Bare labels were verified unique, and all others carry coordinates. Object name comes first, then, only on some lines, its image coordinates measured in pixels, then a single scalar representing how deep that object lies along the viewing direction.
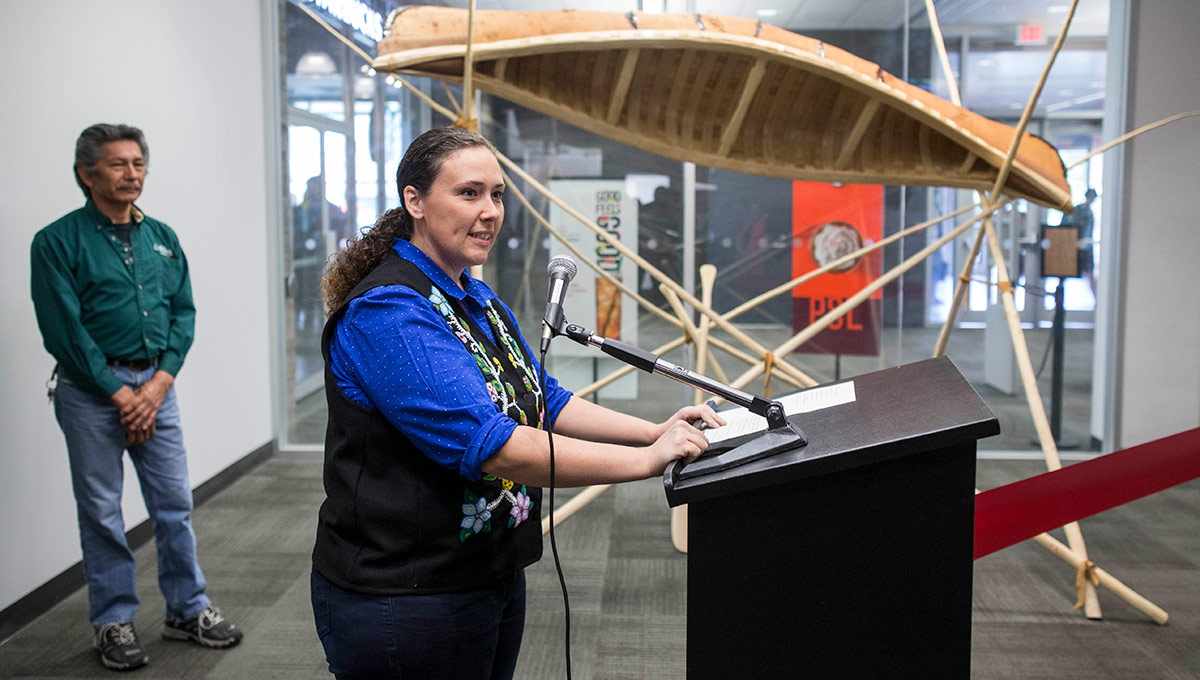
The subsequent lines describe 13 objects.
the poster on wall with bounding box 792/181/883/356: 4.46
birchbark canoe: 2.44
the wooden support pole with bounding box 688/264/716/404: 3.35
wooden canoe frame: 2.68
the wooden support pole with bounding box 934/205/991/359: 3.01
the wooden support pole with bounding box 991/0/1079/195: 2.50
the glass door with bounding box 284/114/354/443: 4.51
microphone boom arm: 1.07
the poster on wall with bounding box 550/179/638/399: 4.57
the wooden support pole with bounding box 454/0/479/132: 2.29
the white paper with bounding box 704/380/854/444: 1.22
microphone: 1.16
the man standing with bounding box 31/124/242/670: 2.36
